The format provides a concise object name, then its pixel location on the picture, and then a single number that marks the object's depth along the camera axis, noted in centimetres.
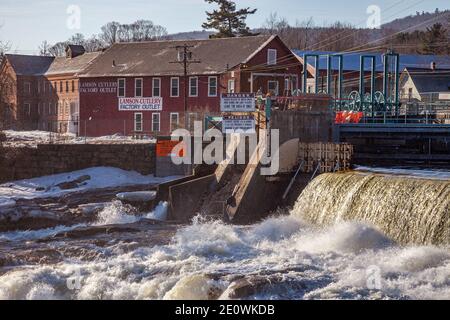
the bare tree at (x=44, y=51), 11800
